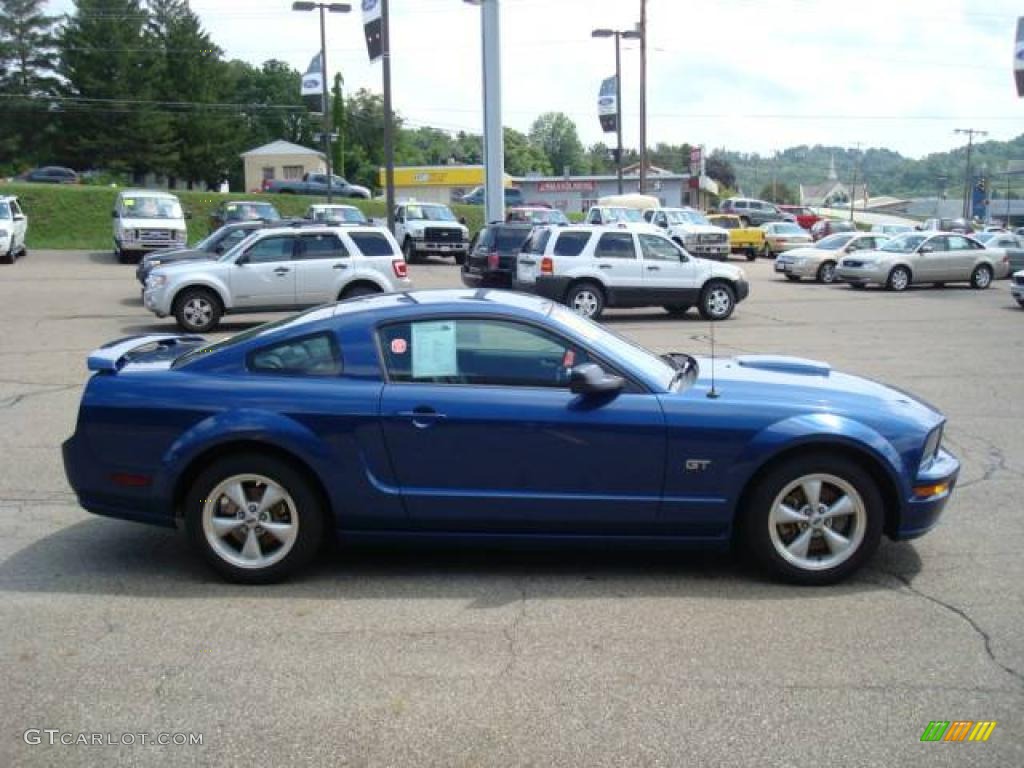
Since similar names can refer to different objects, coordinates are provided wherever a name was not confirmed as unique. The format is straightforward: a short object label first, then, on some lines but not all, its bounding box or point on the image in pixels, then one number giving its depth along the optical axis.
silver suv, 16.62
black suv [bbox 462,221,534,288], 21.78
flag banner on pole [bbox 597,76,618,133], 43.66
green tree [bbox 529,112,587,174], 184.00
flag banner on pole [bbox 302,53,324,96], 37.44
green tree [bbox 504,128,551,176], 152.12
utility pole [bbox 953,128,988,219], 87.50
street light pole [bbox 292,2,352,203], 33.22
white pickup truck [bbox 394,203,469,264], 34.16
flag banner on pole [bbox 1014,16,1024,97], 27.94
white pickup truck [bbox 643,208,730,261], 35.44
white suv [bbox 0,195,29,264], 29.64
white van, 30.77
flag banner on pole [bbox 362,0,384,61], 26.67
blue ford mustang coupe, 5.06
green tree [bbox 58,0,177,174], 67.06
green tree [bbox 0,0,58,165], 69.94
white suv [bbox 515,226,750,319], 18.83
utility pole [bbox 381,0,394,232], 26.53
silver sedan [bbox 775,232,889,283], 29.98
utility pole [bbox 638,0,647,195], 45.16
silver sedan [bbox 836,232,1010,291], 26.66
